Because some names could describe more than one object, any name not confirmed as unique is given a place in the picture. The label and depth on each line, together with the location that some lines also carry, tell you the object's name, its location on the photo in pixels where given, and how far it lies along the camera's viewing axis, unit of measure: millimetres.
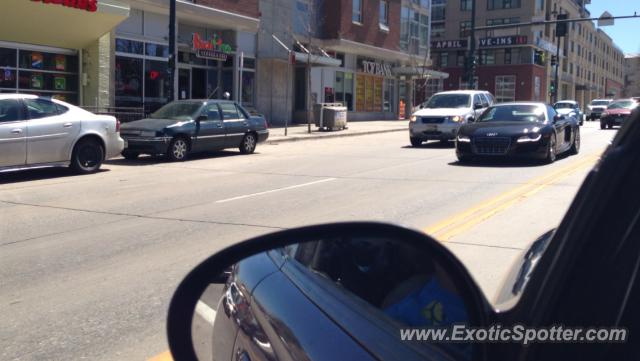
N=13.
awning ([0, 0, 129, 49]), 18594
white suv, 20375
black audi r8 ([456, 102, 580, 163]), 14328
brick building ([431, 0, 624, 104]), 69438
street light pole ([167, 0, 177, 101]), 19859
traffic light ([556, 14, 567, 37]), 36547
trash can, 28156
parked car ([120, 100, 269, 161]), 15625
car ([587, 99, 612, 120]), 46375
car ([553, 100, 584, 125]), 37488
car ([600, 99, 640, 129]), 31531
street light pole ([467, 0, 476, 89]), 36562
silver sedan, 12117
